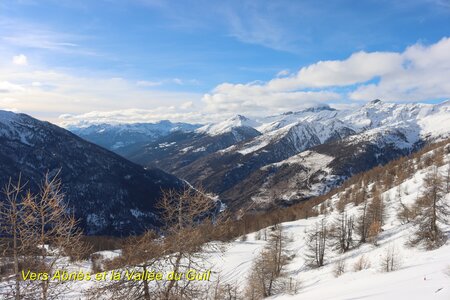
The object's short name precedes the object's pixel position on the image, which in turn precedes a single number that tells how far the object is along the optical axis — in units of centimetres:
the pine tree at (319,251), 6681
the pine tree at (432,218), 4838
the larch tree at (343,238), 7212
